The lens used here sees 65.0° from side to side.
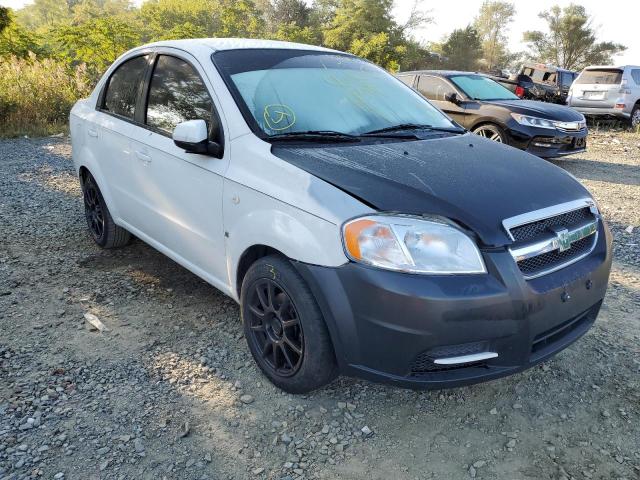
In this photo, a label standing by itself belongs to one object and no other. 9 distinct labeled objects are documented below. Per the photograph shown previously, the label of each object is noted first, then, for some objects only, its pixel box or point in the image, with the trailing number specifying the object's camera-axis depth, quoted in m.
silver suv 12.37
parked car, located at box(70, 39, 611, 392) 2.01
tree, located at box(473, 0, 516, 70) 60.25
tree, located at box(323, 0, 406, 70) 35.94
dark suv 17.34
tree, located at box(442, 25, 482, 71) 47.28
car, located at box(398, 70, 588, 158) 7.48
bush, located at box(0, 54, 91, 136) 10.55
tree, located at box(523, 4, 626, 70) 45.00
